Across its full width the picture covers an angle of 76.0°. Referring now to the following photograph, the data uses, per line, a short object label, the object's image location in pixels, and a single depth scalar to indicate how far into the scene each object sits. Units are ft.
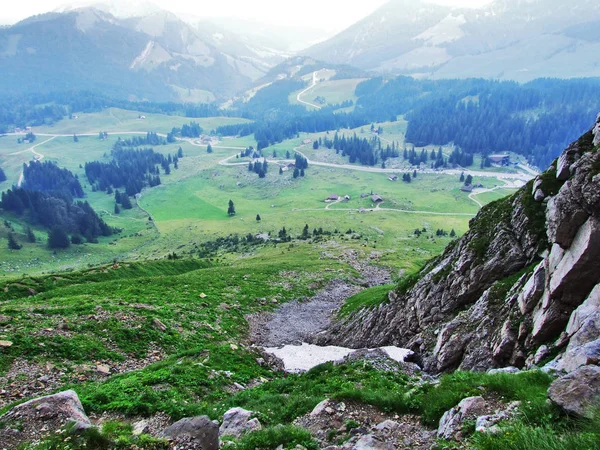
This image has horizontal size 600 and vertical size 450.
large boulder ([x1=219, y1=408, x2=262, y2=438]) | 49.49
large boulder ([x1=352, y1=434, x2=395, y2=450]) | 41.00
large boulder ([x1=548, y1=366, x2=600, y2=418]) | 32.68
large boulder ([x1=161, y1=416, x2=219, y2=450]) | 44.68
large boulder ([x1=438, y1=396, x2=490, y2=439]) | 41.27
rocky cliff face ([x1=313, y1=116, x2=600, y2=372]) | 59.62
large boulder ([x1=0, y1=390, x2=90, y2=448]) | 45.96
